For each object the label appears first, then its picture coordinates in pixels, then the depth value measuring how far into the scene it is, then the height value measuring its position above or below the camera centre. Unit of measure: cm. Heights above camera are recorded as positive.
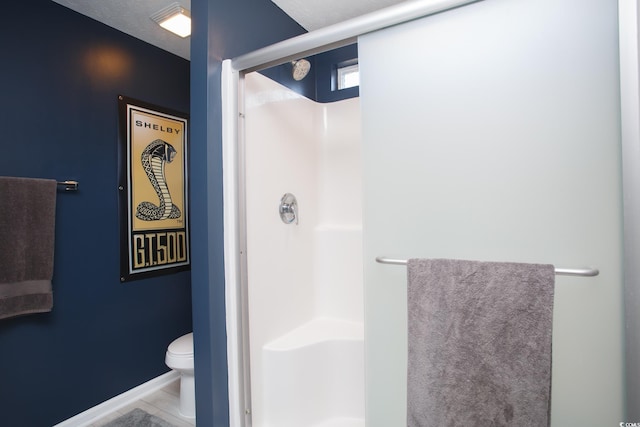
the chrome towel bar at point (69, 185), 175 +17
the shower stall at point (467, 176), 79 +11
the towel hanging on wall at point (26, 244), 150 -15
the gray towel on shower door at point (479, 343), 82 -38
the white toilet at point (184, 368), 181 -91
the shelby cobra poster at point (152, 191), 204 +17
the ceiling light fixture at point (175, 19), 167 +110
